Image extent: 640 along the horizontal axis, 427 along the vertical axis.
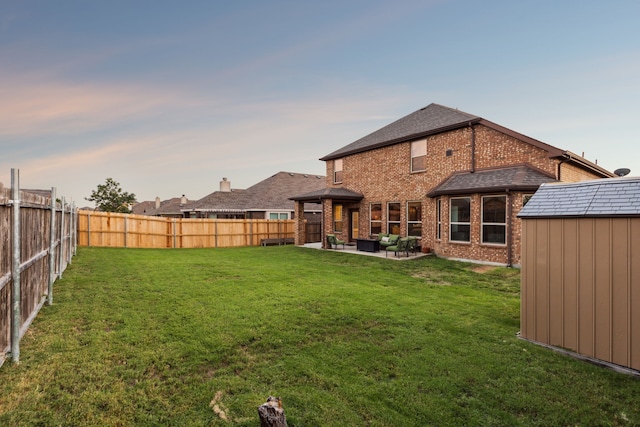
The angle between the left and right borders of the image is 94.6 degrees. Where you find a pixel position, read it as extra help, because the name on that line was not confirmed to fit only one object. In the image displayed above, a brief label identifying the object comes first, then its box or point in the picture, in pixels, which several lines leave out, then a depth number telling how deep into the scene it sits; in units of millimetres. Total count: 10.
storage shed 3744
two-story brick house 11945
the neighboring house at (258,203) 27370
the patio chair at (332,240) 17141
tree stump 2088
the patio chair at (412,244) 14331
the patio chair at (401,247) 14000
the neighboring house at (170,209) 36462
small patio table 15781
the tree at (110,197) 37375
